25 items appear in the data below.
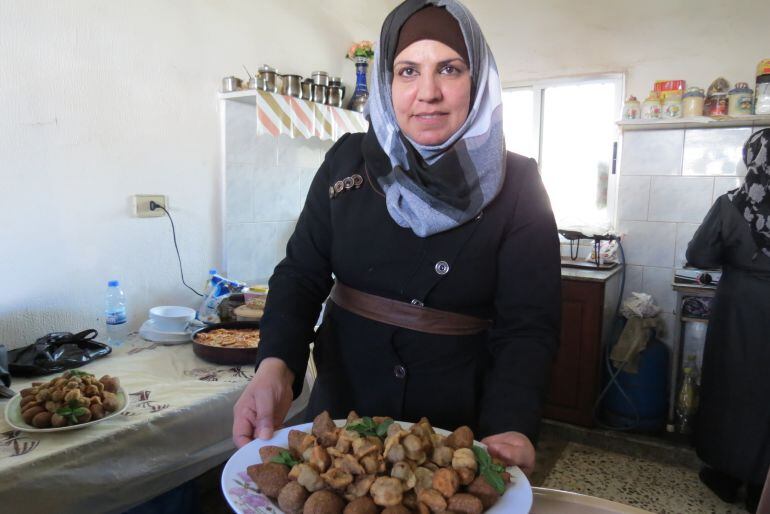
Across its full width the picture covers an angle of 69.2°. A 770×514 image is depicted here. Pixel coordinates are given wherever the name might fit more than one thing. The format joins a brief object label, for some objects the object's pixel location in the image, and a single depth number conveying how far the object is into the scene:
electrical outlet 2.29
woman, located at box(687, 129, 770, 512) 2.28
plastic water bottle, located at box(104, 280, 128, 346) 2.09
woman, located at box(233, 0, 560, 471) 0.96
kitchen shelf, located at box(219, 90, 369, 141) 2.60
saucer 2.08
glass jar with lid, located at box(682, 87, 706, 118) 2.99
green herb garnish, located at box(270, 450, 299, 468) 0.73
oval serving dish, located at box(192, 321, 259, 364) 1.84
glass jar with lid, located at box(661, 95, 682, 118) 3.02
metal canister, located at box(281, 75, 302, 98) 2.82
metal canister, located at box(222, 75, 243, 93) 2.58
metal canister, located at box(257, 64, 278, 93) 2.69
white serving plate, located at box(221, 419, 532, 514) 0.65
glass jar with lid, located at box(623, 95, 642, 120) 3.14
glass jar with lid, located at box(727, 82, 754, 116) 2.87
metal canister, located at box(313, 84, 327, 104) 3.04
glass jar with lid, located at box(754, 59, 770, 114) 2.80
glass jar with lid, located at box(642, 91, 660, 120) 3.07
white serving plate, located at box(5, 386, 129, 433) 1.30
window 3.46
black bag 1.68
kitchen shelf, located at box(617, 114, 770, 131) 2.91
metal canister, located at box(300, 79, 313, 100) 2.95
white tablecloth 1.24
